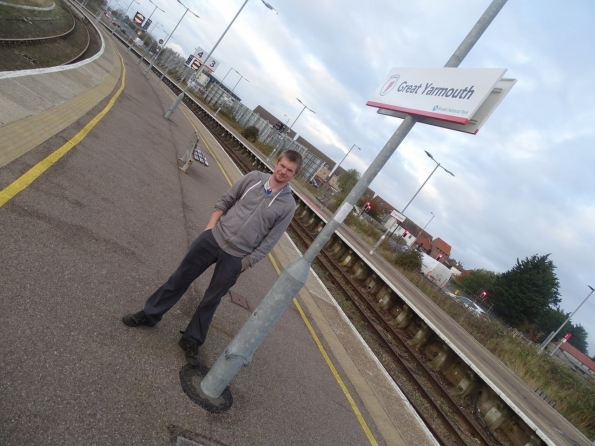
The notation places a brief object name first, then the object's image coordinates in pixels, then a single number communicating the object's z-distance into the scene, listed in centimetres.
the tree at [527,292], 5066
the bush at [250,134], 4675
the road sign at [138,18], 4550
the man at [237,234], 369
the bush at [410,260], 3123
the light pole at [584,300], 3610
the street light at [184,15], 3719
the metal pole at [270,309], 355
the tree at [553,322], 6429
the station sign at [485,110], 339
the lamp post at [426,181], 2790
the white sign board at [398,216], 2635
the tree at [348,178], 7431
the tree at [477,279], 6973
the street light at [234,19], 2457
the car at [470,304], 3690
